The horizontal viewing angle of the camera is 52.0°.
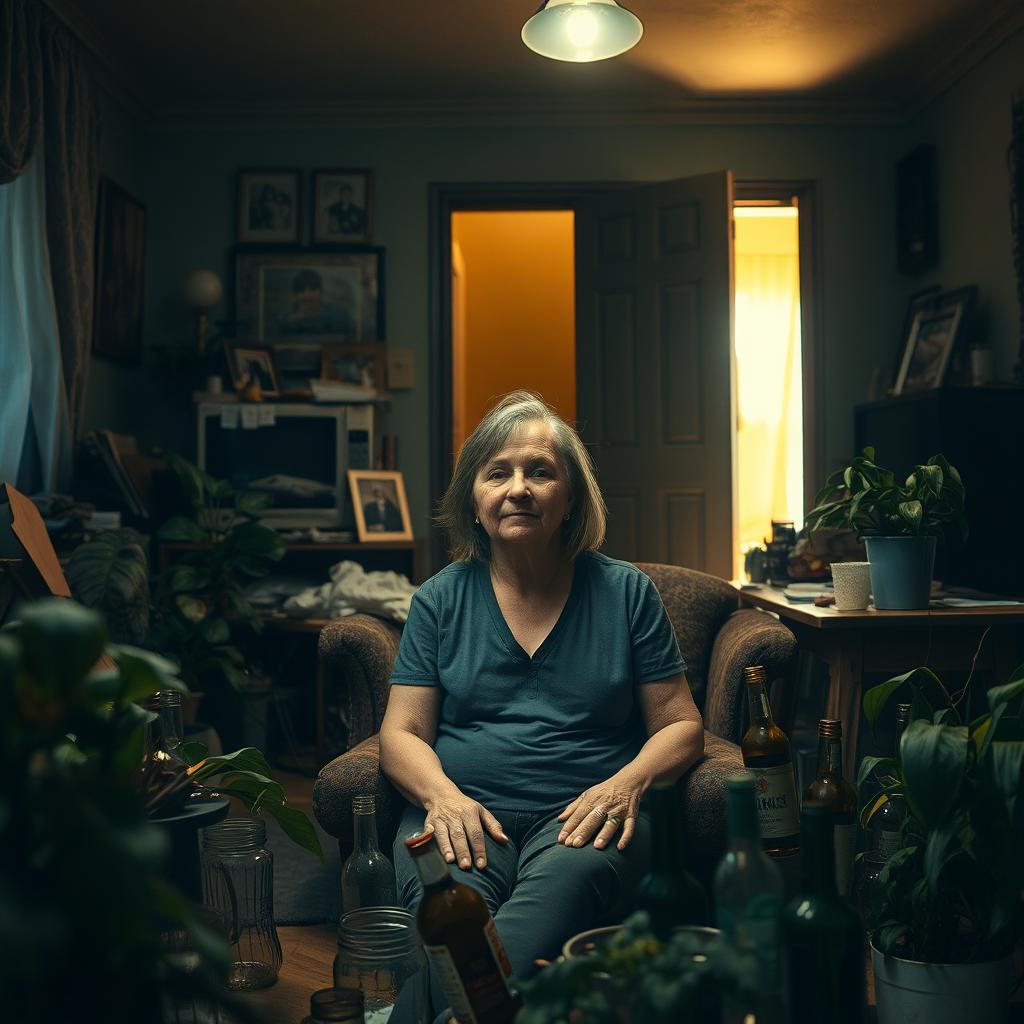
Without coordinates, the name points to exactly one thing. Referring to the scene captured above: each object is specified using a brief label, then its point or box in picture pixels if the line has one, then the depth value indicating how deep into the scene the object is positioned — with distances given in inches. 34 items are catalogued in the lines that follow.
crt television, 164.2
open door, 172.9
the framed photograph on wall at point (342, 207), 185.6
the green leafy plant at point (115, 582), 114.3
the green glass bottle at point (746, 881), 32.4
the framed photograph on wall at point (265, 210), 185.8
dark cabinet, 124.3
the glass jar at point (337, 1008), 37.9
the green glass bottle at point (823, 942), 36.6
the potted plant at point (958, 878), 43.3
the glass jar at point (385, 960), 44.9
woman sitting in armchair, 61.7
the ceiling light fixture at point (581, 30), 111.0
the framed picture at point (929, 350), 163.0
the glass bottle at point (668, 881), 36.7
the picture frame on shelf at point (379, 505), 165.8
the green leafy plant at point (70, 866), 21.7
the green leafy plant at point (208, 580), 138.6
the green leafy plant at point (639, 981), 26.3
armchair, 67.4
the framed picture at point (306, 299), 185.0
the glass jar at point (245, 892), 67.2
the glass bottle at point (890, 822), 53.7
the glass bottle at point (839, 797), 67.0
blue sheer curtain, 134.4
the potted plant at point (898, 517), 88.7
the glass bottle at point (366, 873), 62.3
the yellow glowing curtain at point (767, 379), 268.7
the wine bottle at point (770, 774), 66.9
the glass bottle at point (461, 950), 37.3
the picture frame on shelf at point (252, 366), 174.1
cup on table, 95.2
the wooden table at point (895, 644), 93.5
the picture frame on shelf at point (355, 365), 182.5
